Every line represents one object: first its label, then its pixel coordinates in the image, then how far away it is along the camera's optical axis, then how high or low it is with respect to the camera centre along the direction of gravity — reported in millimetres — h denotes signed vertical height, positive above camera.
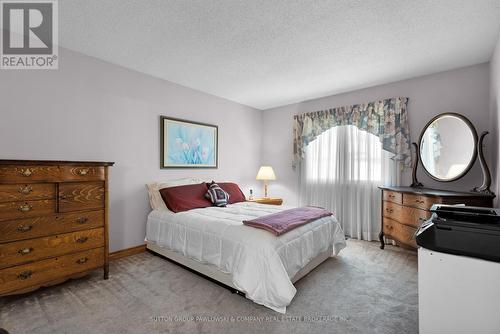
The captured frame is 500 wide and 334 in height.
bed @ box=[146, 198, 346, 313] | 1939 -806
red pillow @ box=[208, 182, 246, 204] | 3875 -414
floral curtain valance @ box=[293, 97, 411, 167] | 3539 +785
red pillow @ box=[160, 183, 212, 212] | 3110 -415
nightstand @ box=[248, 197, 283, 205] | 4228 -608
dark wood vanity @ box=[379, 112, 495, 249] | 2584 -111
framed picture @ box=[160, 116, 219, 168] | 3611 +395
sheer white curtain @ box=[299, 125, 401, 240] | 3830 -145
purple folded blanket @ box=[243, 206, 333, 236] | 2172 -543
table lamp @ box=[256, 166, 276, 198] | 4820 -136
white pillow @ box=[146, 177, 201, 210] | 3279 -365
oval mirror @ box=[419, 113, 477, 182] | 2863 +269
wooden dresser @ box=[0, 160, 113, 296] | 1917 -496
